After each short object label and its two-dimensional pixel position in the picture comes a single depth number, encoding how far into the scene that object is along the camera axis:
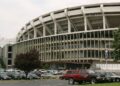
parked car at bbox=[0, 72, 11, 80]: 32.10
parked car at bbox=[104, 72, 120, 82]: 24.48
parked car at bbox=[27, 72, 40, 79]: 35.36
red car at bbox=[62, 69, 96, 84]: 22.51
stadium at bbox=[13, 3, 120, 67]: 64.48
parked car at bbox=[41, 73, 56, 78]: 38.37
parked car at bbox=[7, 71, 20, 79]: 33.89
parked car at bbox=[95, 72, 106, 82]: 23.21
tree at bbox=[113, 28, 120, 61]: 23.08
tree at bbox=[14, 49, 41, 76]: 37.40
